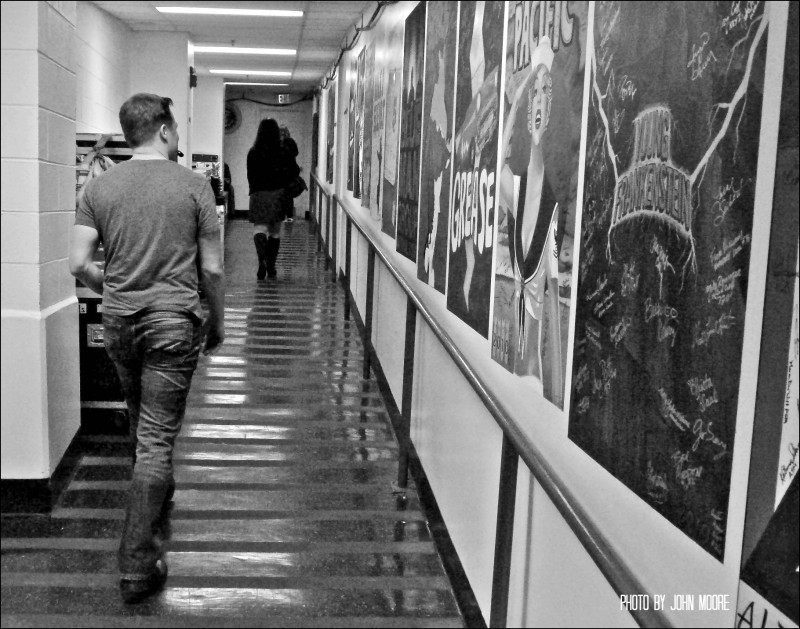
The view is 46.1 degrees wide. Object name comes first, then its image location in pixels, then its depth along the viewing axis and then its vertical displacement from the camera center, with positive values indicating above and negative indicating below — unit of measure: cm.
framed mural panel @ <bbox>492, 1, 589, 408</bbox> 178 -1
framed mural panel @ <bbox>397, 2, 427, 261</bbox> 388 +21
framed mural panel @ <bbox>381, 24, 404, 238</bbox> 462 +27
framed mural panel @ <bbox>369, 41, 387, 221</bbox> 545 +32
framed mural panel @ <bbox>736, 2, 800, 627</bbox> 100 -25
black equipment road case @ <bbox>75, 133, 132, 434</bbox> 402 -89
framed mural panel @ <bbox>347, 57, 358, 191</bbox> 795 +47
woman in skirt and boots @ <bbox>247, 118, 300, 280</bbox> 866 +1
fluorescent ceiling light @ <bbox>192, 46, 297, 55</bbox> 1173 +158
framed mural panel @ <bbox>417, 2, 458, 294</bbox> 320 +15
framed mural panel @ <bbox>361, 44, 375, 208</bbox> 628 +36
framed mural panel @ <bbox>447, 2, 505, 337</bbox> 252 +6
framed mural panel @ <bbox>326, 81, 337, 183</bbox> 1169 +64
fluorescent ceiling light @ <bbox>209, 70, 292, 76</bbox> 1494 +166
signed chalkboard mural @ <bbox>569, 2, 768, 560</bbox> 112 -7
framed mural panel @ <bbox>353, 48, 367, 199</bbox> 705 +36
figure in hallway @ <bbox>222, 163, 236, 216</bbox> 1645 -24
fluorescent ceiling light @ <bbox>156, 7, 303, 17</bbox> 851 +149
